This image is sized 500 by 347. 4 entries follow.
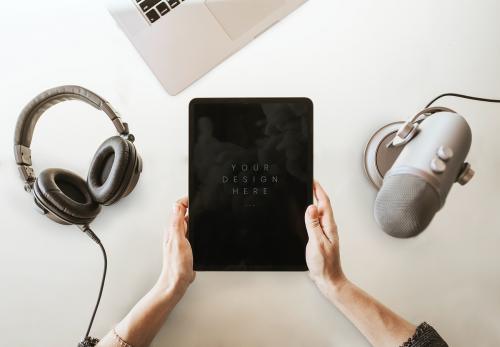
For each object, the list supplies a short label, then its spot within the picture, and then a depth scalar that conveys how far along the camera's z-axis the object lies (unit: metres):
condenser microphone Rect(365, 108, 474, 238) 0.47
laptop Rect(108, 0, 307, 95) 0.70
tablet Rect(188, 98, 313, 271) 0.65
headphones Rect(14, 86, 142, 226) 0.61
